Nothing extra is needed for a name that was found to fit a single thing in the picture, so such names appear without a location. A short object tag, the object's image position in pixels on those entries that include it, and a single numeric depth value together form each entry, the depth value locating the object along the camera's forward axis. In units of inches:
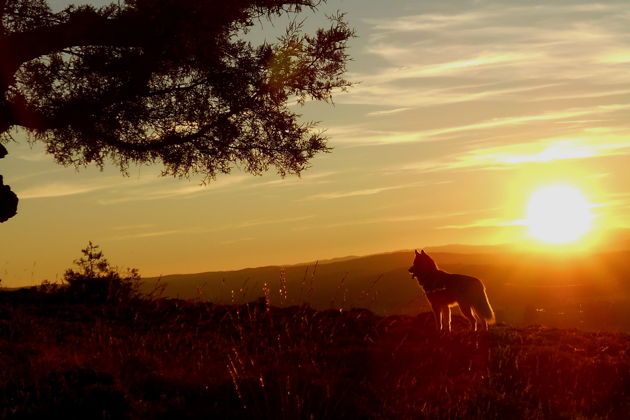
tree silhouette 608.1
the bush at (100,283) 665.6
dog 594.9
